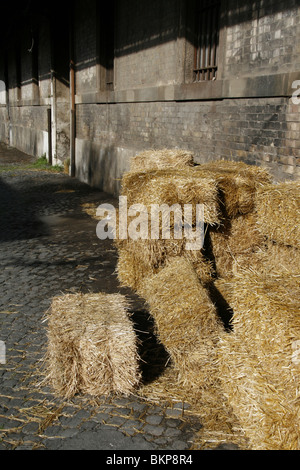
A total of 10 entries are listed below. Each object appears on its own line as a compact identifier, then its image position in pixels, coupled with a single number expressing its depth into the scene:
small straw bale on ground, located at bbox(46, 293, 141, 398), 3.43
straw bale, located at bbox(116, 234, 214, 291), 5.14
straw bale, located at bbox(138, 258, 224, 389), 3.58
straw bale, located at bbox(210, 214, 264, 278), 5.64
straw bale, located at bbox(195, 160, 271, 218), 5.45
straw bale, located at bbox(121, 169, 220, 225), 5.03
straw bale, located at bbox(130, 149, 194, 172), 6.48
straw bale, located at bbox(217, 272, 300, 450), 2.75
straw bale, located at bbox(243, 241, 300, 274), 4.89
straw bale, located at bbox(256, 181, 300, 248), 4.68
